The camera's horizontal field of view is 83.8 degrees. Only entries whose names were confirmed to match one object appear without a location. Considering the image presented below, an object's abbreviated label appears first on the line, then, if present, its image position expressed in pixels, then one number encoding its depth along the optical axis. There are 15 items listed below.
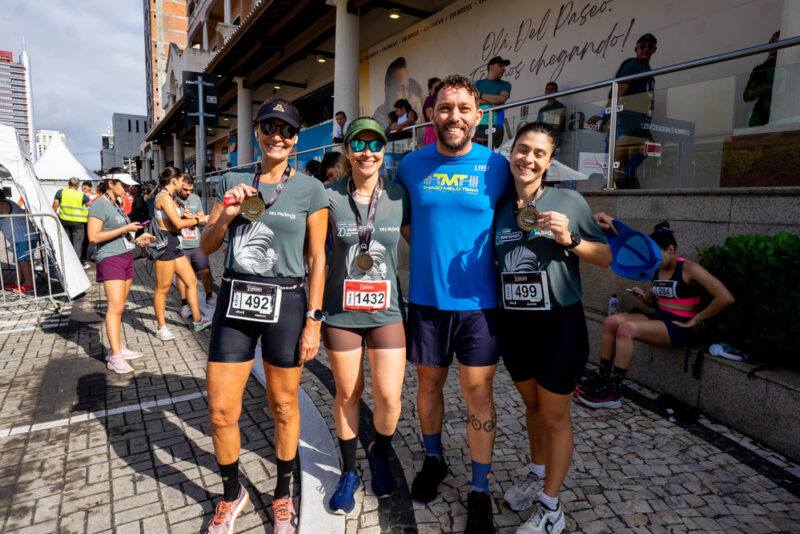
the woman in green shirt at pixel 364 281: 2.44
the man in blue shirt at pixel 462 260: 2.41
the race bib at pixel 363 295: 2.44
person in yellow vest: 10.14
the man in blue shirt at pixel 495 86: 7.67
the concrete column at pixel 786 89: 3.51
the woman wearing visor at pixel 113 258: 4.61
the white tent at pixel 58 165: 15.69
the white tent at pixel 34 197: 7.19
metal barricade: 7.39
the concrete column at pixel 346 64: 10.89
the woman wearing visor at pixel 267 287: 2.29
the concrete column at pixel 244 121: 18.80
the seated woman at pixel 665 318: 3.81
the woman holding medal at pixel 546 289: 2.30
